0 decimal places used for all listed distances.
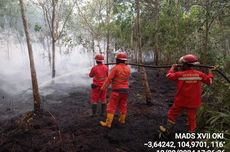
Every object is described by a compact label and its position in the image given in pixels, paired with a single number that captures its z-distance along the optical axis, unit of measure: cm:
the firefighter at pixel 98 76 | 479
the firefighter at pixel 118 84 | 406
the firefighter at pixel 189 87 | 348
